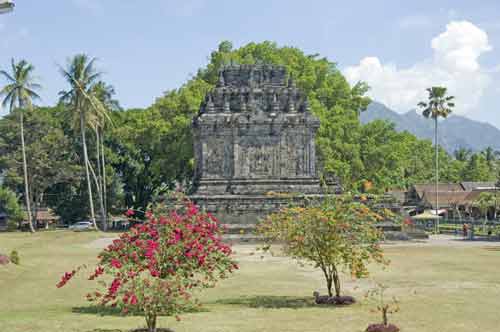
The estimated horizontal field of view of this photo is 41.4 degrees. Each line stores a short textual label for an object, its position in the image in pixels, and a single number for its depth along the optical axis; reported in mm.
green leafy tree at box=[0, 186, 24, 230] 66000
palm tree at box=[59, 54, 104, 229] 55281
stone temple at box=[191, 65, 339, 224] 46656
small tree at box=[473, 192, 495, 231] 54138
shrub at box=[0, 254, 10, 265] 26188
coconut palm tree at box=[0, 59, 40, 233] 54250
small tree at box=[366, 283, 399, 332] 13797
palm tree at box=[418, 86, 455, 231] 58438
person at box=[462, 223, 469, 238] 45100
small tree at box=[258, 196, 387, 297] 17531
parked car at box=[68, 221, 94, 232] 58075
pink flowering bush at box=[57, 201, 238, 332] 12703
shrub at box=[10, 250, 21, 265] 27188
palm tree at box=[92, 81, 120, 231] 58078
